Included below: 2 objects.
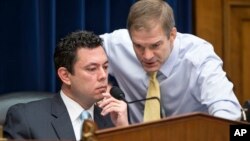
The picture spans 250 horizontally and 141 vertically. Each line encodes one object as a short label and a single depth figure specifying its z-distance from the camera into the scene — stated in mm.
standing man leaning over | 4062
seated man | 3885
